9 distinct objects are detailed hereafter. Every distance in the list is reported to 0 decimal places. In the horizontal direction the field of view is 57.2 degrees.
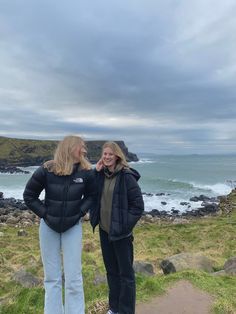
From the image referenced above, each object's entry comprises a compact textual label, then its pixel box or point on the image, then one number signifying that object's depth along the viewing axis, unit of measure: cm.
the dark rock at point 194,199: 2282
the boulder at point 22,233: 1052
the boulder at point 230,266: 493
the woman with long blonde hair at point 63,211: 276
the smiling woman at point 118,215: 292
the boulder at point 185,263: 488
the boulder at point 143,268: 498
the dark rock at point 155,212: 1785
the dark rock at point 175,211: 1870
